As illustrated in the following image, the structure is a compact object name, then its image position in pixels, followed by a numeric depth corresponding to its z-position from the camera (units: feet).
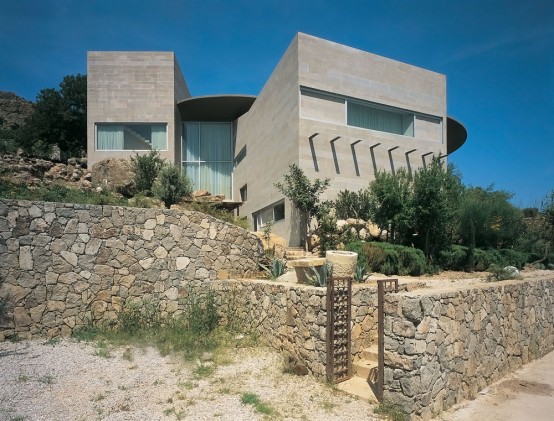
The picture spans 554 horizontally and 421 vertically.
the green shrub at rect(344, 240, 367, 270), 39.26
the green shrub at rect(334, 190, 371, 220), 53.42
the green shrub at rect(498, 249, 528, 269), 51.06
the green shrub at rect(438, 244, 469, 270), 49.83
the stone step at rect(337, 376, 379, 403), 19.56
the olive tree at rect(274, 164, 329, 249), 51.44
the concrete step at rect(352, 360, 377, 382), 21.43
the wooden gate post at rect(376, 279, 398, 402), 18.79
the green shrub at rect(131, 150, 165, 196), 58.13
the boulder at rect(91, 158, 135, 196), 59.93
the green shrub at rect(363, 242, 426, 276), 41.71
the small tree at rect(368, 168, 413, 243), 47.29
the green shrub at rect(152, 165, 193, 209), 51.42
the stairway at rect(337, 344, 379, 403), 19.97
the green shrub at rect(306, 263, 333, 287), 25.09
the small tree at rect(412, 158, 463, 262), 47.01
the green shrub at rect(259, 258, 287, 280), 32.40
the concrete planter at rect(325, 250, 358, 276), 27.89
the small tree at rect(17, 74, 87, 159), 94.89
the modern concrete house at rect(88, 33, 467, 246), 55.88
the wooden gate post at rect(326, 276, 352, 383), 21.22
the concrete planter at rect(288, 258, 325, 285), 26.48
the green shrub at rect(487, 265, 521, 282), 29.94
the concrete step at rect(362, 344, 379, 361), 23.23
